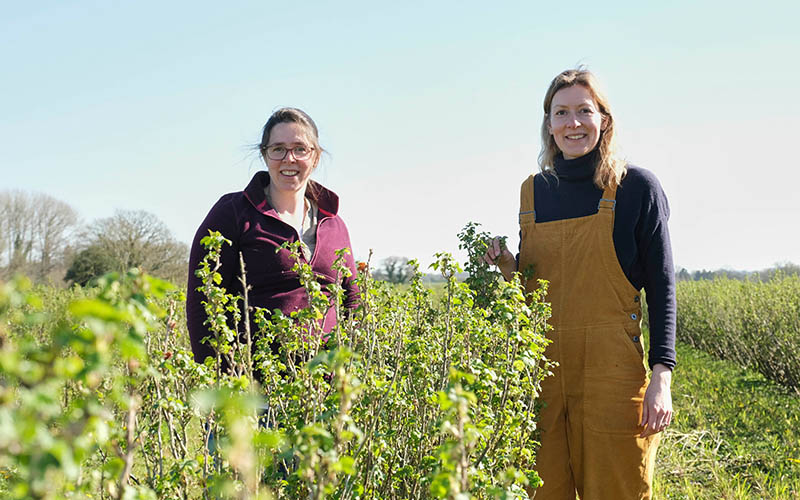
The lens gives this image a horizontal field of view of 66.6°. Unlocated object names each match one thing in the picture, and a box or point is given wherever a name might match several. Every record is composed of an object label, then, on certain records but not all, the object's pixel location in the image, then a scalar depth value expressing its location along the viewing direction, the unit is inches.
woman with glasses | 108.4
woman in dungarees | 97.7
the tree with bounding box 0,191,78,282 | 1002.7
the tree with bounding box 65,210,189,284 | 844.0
